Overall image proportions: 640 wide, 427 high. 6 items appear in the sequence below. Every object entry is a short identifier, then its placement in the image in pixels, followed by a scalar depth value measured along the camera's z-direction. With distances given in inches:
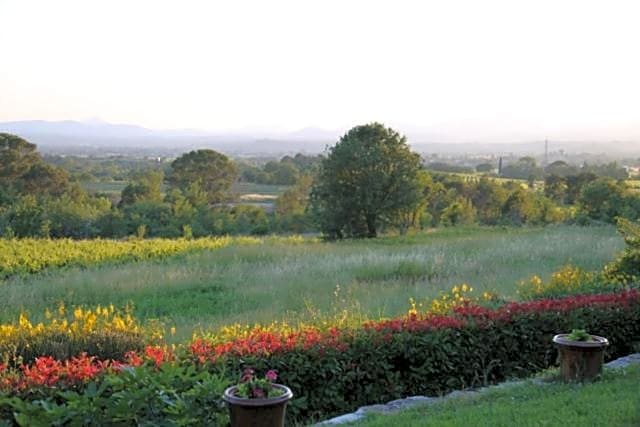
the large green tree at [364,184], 1240.8
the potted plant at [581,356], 253.1
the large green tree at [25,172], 1904.5
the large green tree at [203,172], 2285.9
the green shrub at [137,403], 162.2
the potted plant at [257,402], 172.6
